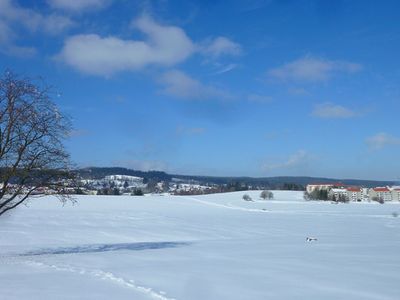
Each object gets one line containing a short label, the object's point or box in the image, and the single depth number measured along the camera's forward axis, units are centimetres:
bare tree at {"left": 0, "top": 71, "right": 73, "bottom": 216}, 1614
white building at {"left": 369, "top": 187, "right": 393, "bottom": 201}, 17850
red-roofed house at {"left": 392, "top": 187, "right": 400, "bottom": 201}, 18178
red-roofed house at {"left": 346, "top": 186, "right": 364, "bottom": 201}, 18030
